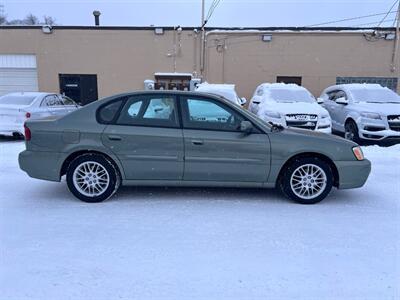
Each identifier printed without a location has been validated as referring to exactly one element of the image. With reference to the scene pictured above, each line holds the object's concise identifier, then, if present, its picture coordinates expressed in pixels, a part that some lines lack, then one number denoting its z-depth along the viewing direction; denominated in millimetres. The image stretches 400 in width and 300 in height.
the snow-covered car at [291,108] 8789
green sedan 4574
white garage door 16328
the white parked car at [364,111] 9094
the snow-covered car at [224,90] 10453
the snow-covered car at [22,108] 9148
